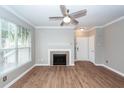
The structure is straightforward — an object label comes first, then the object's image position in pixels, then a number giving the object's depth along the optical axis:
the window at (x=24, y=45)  3.25
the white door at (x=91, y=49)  5.21
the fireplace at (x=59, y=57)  4.85
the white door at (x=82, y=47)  6.14
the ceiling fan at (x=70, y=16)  2.16
